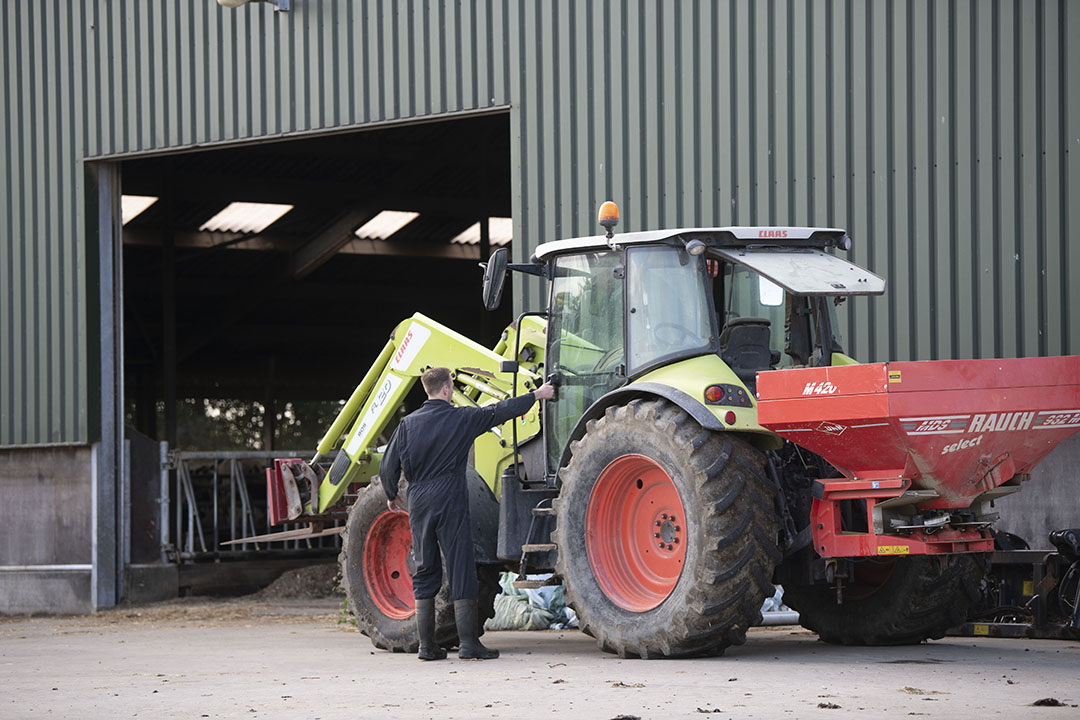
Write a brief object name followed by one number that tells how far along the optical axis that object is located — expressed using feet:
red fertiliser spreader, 49.95
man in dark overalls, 58.26
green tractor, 52.96
